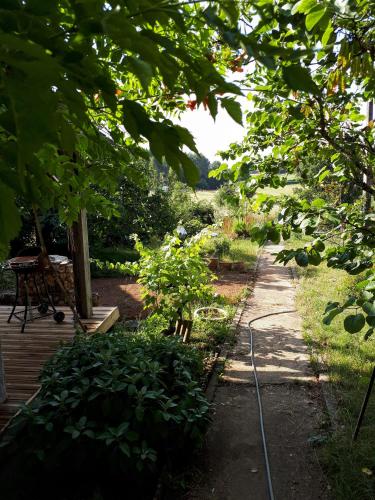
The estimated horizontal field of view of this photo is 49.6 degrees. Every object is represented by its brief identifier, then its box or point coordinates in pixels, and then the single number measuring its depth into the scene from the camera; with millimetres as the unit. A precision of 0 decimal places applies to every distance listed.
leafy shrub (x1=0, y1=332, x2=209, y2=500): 2420
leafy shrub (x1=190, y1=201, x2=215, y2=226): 15910
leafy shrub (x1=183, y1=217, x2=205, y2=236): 13017
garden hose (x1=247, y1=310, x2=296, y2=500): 2675
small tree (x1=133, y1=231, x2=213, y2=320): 4918
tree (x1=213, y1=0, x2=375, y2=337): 1564
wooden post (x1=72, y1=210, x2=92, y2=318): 4850
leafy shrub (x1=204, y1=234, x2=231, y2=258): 10953
